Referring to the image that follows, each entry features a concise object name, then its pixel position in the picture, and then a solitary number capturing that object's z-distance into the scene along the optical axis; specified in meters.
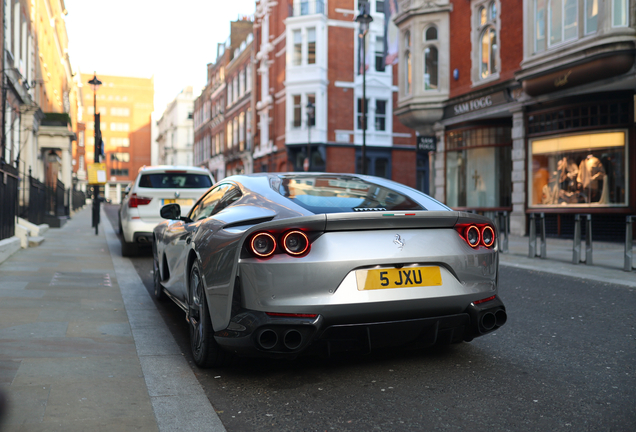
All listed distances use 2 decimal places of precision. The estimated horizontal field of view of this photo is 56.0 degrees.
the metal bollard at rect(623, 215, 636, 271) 9.36
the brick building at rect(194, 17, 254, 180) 48.47
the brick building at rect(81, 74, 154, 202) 115.19
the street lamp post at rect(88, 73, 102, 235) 18.31
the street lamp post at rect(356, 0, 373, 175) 21.06
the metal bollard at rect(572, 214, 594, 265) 10.30
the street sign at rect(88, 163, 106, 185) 19.98
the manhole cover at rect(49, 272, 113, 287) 7.58
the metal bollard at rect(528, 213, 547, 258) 11.57
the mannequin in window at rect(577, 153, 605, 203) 15.86
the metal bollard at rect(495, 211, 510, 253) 12.63
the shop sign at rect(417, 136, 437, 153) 22.11
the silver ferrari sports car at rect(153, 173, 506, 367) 3.41
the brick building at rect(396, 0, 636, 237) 15.02
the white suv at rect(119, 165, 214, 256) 10.78
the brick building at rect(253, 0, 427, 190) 36.47
